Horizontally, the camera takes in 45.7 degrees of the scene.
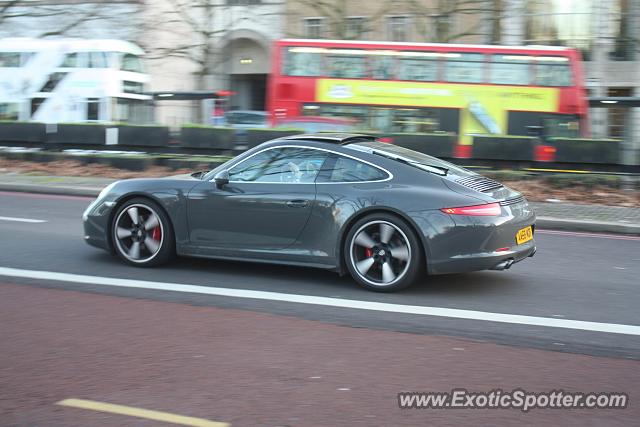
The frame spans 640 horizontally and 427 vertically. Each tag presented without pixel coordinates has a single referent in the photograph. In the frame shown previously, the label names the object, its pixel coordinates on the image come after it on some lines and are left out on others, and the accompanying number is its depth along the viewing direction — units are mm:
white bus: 29188
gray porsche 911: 6078
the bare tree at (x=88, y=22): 36438
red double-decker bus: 18641
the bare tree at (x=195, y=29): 35000
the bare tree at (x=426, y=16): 28125
